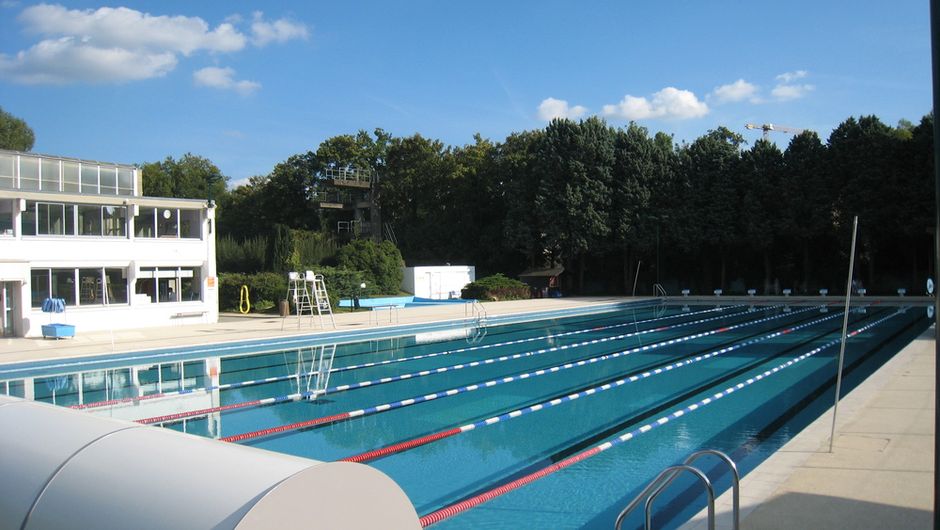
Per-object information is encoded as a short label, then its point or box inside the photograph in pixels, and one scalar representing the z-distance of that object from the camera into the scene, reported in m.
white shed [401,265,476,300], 34.41
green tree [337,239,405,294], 32.03
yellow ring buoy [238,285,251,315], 26.93
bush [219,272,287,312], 27.44
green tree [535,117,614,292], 36.16
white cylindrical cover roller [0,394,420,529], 2.52
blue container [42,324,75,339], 18.09
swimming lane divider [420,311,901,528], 6.26
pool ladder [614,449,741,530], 3.79
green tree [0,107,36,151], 50.13
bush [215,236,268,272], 33.16
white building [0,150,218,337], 19.09
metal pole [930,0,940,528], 3.40
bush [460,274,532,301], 33.69
